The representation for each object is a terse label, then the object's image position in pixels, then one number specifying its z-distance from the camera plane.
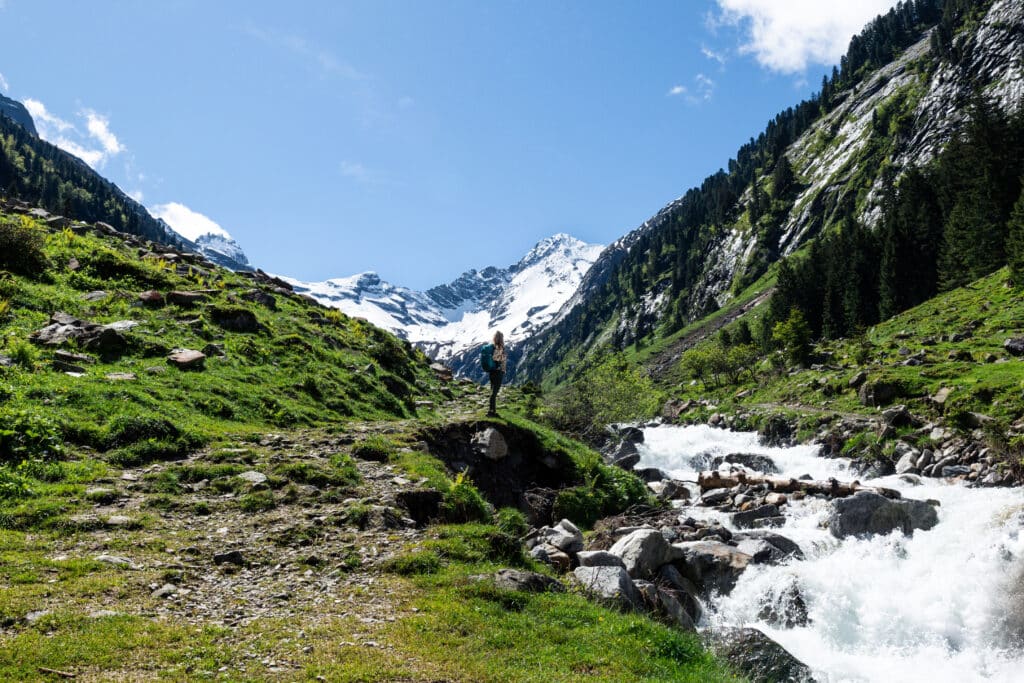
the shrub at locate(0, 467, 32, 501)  10.05
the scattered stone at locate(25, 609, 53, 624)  6.73
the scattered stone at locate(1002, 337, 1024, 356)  33.34
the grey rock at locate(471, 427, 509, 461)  20.12
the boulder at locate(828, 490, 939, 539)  17.30
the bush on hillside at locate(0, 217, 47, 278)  21.42
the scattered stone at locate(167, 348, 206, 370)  18.98
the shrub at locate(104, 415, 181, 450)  13.21
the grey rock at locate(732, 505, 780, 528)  20.69
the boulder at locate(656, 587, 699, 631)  11.96
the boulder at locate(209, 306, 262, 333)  25.23
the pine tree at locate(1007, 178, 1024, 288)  44.67
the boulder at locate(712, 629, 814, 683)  11.03
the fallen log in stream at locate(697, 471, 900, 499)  23.34
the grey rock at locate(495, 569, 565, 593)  10.17
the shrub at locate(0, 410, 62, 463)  11.26
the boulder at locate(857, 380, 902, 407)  35.62
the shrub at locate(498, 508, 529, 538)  14.75
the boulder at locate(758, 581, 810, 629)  13.71
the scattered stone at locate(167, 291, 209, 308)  24.77
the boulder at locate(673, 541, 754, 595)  14.82
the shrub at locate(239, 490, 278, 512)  11.97
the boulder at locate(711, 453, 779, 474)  34.41
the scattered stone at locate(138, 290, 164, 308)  23.54
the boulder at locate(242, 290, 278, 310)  31.91
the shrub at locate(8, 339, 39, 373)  14.76
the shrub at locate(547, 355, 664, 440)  40.16
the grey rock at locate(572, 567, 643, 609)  10.95
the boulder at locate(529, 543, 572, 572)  12.80
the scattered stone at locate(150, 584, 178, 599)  8.16
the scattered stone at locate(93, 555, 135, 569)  8.67
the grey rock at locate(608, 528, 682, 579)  13.54
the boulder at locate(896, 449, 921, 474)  26.48
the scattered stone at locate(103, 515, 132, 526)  9.98
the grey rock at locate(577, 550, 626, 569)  12.71
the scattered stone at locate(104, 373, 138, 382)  15.84
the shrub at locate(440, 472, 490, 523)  13.61
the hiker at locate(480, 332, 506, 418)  21.27
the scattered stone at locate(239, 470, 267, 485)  12.99
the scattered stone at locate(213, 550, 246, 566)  9.60
